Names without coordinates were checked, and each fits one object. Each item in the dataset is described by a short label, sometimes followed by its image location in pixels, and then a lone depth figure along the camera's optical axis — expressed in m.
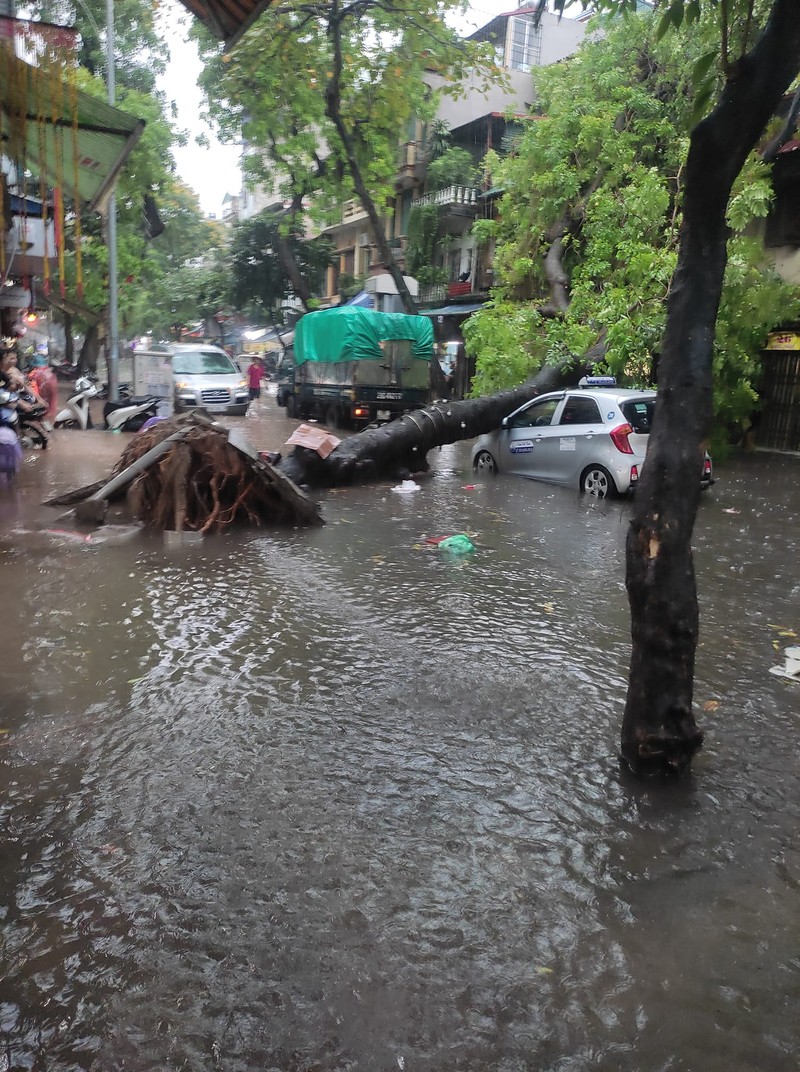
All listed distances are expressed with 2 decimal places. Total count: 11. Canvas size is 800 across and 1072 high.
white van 25.22
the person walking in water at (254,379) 30.98
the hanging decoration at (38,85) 7.36
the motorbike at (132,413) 20.17
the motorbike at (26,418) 12.68
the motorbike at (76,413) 21.50
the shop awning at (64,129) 7.50
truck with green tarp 22.02
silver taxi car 11.99
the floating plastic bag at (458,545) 8.98
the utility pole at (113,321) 23.31
